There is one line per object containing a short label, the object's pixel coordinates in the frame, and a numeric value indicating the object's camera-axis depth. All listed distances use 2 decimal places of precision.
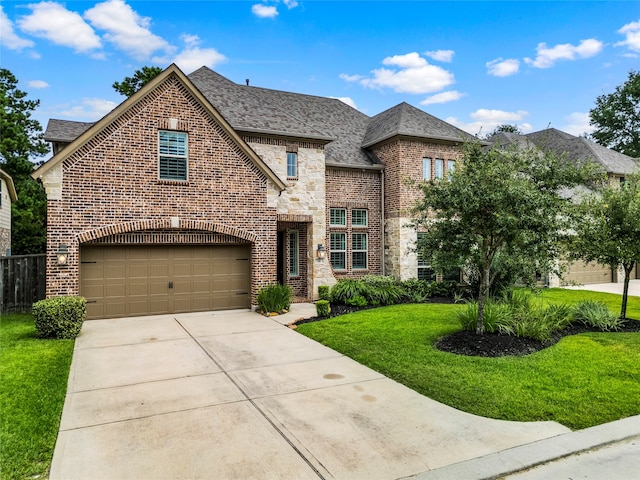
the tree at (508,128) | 46.03
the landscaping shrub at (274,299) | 12.04
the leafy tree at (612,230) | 10.21
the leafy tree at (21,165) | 22.83
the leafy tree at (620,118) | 41.06
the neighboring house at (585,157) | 21.00
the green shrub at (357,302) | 13.23
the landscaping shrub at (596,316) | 9.92
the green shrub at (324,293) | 13.64
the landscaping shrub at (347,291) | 13.55
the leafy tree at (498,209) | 7.48
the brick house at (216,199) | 10.85
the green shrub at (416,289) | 14.59
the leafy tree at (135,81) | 24.61
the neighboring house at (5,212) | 18.39
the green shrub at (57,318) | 8.82
